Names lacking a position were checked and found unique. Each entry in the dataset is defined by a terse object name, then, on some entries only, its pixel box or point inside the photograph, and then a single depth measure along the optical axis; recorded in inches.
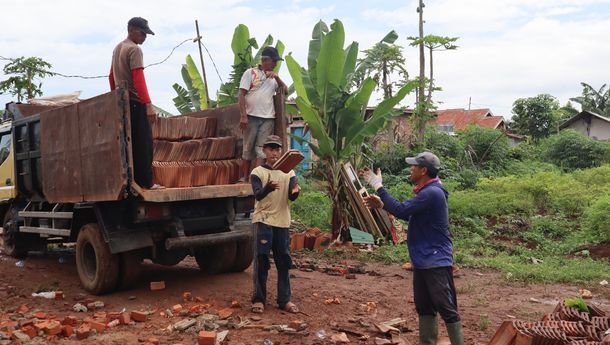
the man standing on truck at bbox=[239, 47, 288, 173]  262.2
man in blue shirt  163.9
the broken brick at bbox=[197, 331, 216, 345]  173.9
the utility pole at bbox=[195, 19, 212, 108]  505.0
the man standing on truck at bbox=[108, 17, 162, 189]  229.1
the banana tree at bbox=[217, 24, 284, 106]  416.8
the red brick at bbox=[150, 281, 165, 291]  254.1
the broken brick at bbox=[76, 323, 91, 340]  189.2
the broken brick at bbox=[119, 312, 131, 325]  204.4
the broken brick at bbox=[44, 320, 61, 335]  190.7
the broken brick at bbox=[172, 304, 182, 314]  217.0
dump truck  226.4
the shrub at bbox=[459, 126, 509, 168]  861.8
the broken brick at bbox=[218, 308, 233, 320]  208.5
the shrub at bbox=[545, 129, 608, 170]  940.6
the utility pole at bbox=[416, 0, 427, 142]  776.3
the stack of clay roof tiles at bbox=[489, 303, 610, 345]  150.9
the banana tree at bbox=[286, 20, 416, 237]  382.3
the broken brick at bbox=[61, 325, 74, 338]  192.1
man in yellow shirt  215.3
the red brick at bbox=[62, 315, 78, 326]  202.5
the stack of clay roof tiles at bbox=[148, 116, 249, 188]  244.2
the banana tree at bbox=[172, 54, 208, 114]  495.5
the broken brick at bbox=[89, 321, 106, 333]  195.0
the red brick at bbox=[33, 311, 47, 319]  215.3
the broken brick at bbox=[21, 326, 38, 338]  190.2
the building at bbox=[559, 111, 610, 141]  1357.0
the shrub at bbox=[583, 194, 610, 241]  387.5
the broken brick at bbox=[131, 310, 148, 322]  207.6
